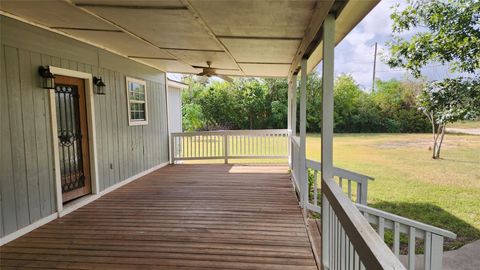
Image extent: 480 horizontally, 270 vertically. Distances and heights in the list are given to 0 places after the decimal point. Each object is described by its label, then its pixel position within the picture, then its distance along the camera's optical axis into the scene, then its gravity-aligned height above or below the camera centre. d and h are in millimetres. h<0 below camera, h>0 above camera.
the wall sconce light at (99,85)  4675 +596
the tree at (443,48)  5039 +1299
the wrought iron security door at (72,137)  4051 -200
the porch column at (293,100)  6215 +457
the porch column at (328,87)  2240 +245
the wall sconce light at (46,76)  3539 +565
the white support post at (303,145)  4082 -364
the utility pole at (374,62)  27802 +5285
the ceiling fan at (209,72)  5568 +926
